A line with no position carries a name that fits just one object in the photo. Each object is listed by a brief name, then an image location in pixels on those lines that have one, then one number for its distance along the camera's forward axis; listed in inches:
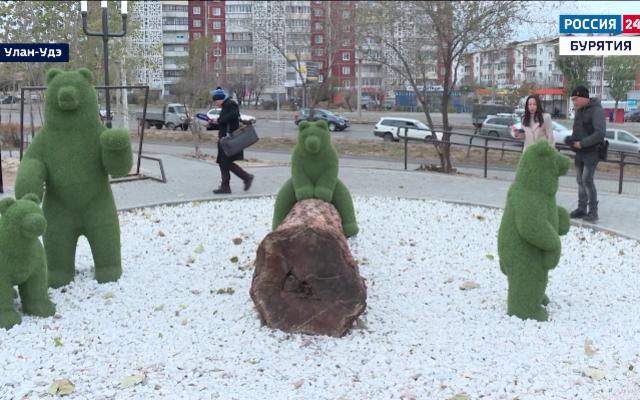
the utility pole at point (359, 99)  1656.5
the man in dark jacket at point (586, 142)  278.8
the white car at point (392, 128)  1066.8
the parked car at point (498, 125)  1074.1
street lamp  376.8
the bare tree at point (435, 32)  494.3
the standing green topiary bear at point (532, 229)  159.6
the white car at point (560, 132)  946.2
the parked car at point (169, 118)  1263.5
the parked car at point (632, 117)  1812.3
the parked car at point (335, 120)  1296.0
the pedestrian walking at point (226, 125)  352.5
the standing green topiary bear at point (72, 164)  178.9
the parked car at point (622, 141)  914.0
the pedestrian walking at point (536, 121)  271.6
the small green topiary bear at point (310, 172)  223.8
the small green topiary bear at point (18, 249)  150.9
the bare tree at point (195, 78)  968.8
